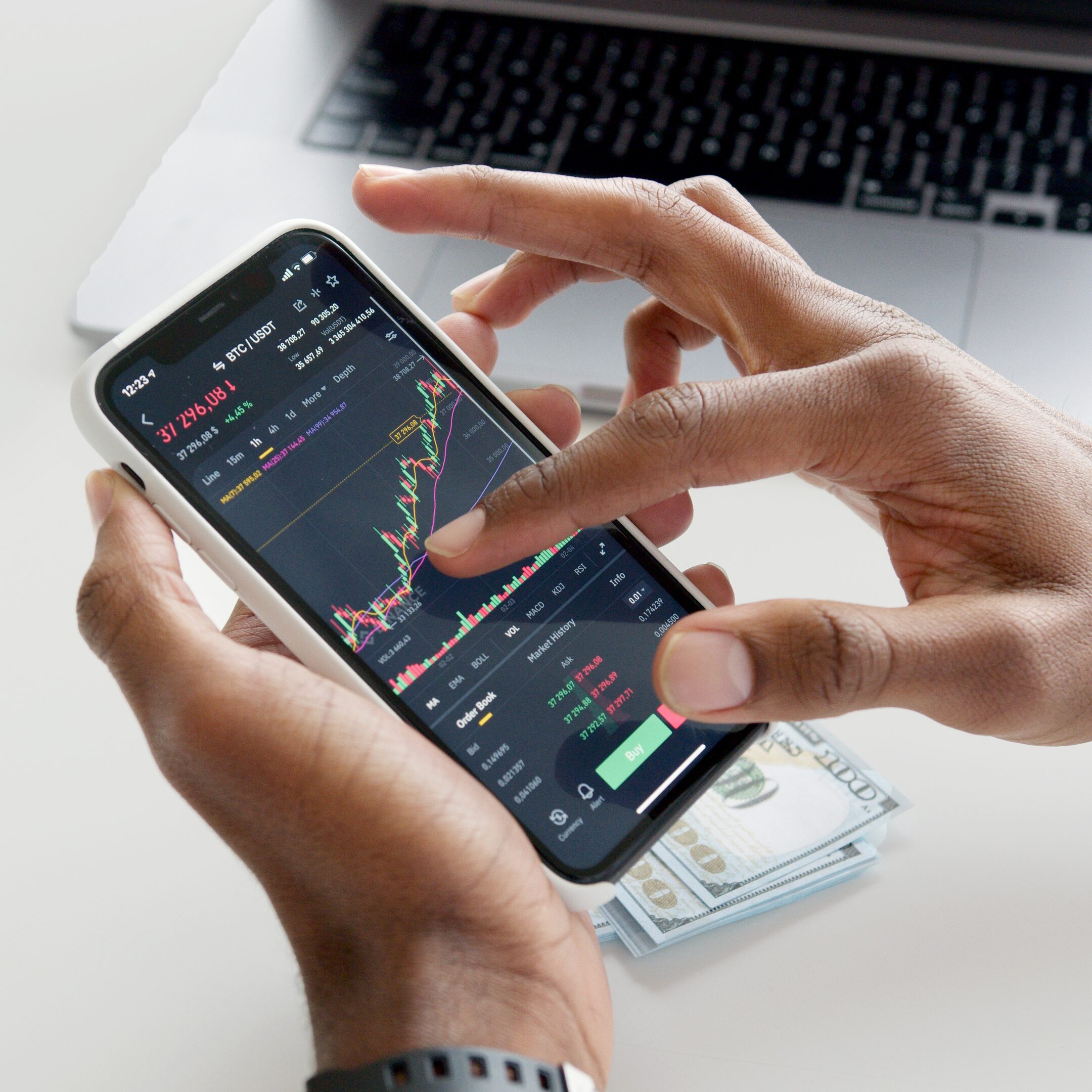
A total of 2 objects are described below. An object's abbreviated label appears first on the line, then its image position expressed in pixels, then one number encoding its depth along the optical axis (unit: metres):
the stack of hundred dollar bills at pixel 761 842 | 0.44
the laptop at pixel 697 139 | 0.55
